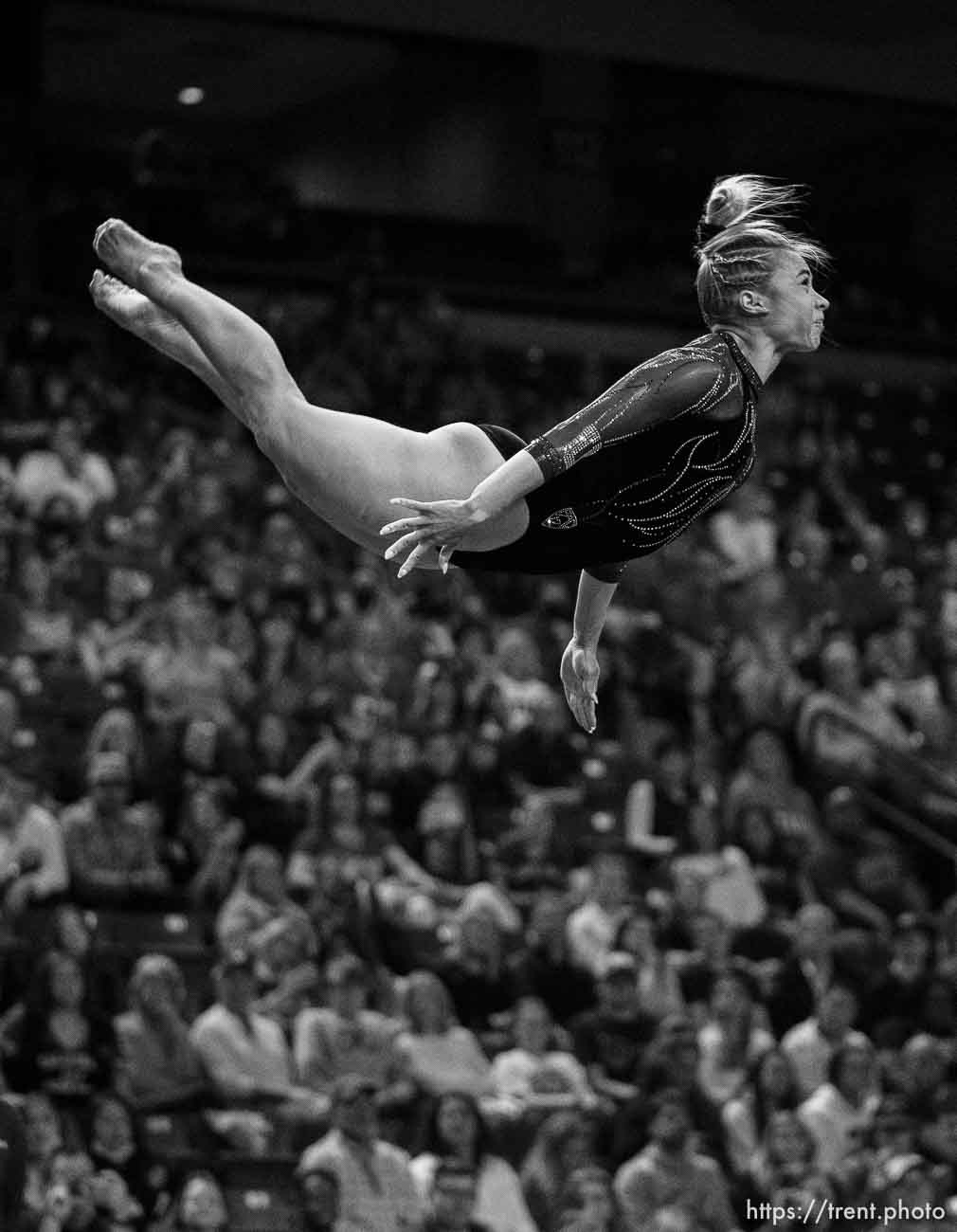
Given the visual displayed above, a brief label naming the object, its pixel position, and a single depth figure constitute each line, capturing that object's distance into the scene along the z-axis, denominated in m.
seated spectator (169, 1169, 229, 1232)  13.25
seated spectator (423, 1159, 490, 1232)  13.75
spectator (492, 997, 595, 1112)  15.51
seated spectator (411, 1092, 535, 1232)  14.34
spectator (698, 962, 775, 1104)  16.17
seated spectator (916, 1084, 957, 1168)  15.49
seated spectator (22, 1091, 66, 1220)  13.16
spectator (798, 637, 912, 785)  20.95
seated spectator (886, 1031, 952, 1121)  16.22
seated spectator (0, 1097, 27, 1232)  11.66
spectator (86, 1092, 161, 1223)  13.34
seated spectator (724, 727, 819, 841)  19.48
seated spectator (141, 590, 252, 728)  17.70
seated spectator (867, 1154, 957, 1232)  14.01
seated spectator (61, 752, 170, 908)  15.92
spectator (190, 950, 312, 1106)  14.75
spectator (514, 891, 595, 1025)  16.56
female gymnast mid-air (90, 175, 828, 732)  8.17
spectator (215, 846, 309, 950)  15.70
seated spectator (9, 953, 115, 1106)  13.93
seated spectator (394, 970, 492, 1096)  15.34
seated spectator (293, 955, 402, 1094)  15.00
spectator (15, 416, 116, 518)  20.27
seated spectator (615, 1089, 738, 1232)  14.50
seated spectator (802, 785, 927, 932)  18.84
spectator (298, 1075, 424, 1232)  13.83
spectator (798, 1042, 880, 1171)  15.83
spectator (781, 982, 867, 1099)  16.48
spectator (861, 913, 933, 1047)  17.31
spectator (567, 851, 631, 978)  17.05
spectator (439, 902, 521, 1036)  16.25
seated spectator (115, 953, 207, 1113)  14.38
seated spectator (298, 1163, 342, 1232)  13.52
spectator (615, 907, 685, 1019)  16.64
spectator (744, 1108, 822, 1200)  14.92
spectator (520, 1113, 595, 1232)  14.62
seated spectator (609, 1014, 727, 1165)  15.46
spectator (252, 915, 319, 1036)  15.41
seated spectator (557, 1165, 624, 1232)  13.79
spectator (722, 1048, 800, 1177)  15.62
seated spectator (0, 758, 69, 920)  15.33
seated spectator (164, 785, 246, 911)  16.30
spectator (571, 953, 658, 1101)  15.94
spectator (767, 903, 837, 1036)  17.19
